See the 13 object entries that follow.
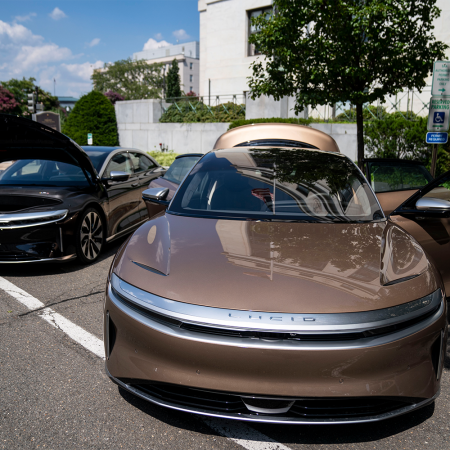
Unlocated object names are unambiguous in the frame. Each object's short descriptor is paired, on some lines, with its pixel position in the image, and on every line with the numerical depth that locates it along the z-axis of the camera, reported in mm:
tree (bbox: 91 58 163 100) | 69125
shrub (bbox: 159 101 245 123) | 21953
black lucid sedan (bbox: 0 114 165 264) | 5031
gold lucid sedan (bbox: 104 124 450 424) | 2021
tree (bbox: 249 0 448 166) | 8016
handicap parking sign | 7020
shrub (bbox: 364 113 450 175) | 12375
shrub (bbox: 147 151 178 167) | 20138
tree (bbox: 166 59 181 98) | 50275
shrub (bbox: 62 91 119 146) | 25016
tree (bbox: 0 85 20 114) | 47656
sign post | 6781
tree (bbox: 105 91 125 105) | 48375
